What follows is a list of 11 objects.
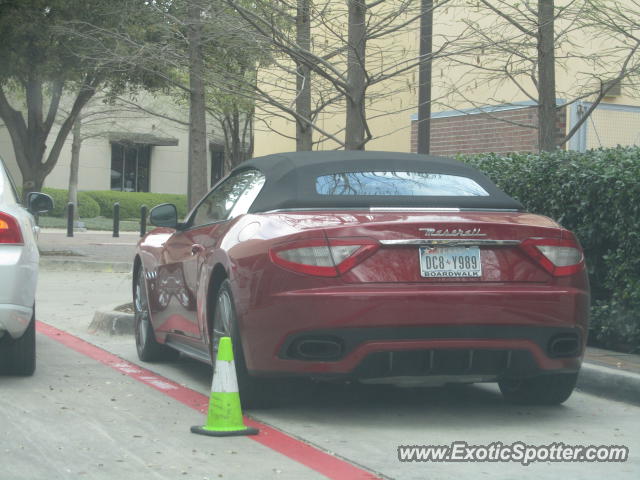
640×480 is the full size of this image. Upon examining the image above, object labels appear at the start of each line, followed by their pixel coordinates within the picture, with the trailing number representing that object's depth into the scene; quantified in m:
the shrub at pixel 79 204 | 45.50
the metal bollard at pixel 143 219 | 30.03
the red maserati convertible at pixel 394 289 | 5.99
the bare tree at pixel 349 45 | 10.09
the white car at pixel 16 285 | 7.30
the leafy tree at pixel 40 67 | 18.78
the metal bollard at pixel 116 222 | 32.88
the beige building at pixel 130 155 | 45.91
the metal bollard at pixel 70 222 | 30.86
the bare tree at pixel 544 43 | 10.48
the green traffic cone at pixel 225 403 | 5.88
